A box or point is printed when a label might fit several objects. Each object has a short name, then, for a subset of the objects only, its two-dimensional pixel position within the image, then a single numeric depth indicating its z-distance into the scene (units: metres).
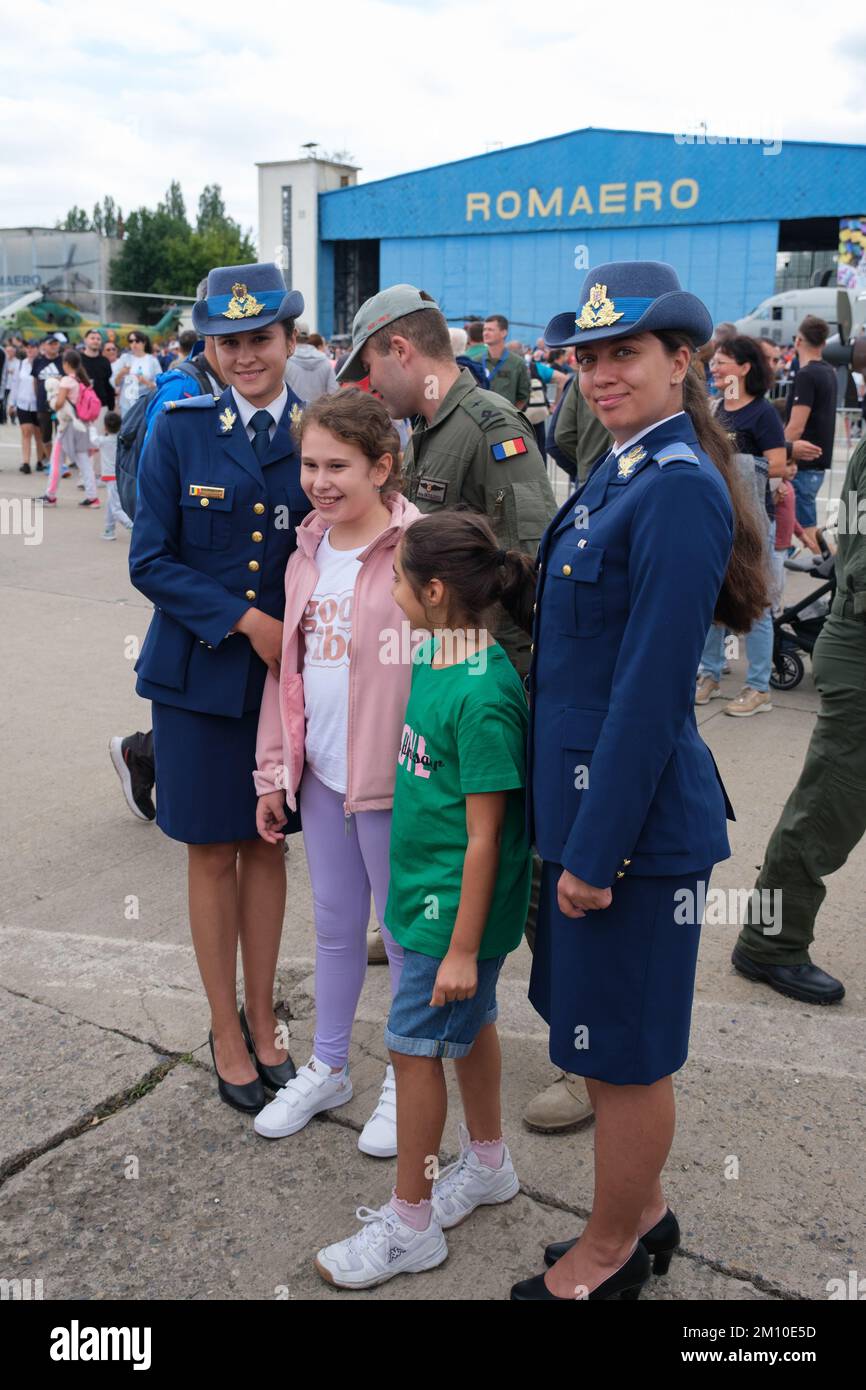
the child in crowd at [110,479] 10.85
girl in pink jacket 2.55
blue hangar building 34.41
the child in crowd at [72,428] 12.47
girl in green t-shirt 2.15
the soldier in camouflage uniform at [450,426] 3.02
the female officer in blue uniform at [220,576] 2.72
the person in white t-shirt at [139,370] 12.39
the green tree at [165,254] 59.41
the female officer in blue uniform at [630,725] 1.87
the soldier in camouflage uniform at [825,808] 3.31
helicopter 34.44
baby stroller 6.64
